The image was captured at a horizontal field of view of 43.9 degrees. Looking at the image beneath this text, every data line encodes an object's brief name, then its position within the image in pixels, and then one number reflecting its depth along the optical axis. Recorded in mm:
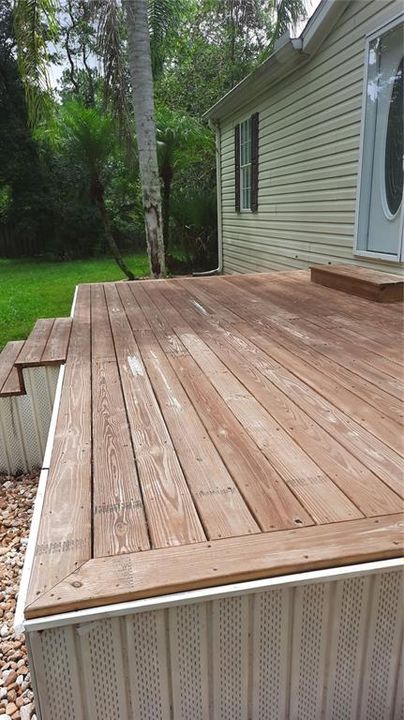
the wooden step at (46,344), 2553
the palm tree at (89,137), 7656
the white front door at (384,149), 3771
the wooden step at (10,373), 2604
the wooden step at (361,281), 3590
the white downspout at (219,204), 8852
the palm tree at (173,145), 8406
